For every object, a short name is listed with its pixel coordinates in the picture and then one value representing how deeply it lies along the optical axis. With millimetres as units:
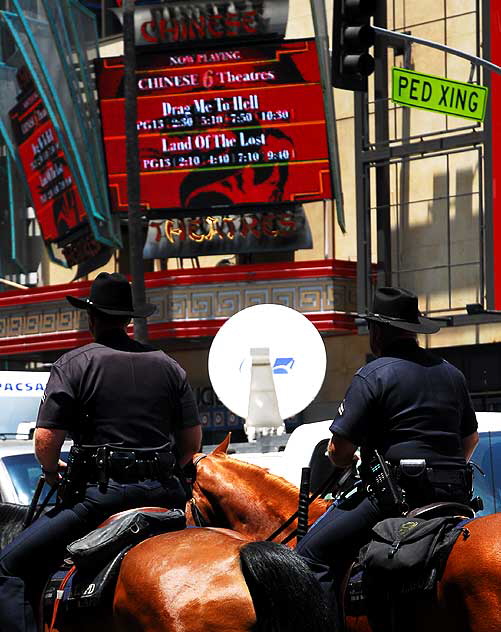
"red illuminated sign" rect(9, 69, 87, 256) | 25062
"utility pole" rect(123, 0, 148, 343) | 22219
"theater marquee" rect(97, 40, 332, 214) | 23234
